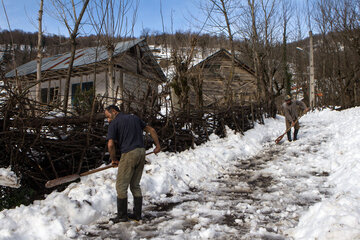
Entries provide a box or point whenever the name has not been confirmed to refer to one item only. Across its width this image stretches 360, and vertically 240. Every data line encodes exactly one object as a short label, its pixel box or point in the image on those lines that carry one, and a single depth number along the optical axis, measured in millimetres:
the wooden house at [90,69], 14962
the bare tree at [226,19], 14058
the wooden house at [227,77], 21031
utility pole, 19438
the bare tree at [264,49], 16142
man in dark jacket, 3711
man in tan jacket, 9328
